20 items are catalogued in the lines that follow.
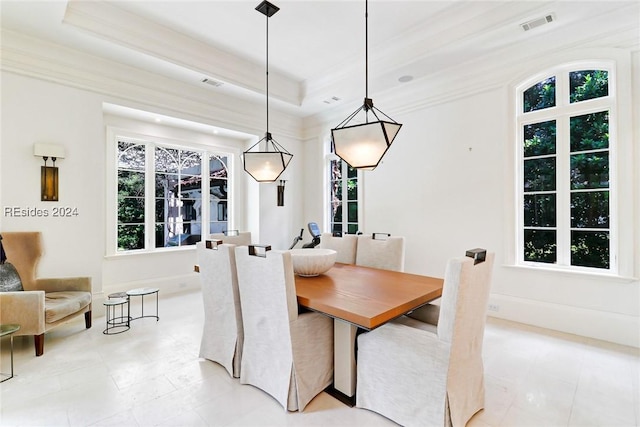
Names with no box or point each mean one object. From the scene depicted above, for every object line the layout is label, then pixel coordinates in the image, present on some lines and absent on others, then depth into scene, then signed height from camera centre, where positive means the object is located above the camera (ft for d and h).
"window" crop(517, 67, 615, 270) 10.64 +1.59
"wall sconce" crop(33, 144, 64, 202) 11.40 +1.58
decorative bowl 8.47 -1.39
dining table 5.62 -1.80
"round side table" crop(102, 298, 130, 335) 10.87 -4.18
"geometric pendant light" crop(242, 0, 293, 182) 10.86 +1.86
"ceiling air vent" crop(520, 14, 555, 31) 10.13 +6.44
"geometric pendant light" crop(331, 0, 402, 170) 7.20 +1.73
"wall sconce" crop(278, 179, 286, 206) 19.75 +1.29
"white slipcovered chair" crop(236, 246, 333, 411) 6.54 -2.79
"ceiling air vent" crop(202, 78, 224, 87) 14.76 +6.42
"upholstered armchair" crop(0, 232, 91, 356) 8.98 -2.71
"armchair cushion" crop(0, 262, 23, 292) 9.92 -2.15
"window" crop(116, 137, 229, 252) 15.49 +1.04
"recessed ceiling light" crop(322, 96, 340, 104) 16.96 +6.36
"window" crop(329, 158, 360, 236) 18.61 +0.91
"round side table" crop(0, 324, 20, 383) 7.59 -2.94
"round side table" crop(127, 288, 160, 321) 11.41 -2.96
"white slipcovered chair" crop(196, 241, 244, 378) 7.86 -2.54
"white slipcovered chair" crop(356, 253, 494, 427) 5.41 -2.87
